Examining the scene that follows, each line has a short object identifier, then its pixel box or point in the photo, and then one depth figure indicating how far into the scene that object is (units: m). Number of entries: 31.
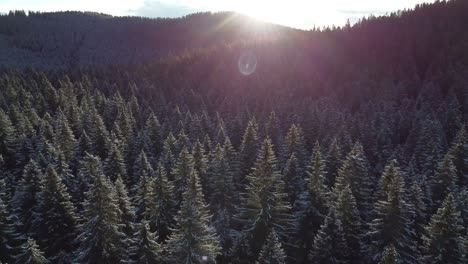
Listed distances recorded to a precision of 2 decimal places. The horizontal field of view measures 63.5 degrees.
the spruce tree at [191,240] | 23.28
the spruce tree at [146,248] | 23.89
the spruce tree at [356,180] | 31.17
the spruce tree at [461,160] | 39.77
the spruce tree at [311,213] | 29.97
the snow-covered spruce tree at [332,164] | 38.97
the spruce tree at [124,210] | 27.00
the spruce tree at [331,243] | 24.95
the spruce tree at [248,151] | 44.59
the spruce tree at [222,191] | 33.94
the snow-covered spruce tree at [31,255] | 21.69
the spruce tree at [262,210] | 28.72
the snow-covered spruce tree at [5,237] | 27.06
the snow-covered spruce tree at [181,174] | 33.31
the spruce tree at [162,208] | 30.60
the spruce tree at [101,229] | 23.83
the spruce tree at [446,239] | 22.91
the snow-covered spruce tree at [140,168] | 40.16
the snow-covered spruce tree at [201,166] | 37.75
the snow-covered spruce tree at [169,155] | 43.81
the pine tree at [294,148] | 43.81
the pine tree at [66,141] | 50.50
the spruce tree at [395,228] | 24.75
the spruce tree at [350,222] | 26.52
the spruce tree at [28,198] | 33.78
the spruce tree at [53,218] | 29.89
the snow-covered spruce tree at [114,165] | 43.22
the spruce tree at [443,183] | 34.06
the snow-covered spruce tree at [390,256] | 19.83
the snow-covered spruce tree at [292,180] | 35.59
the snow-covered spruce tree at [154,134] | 57.62
